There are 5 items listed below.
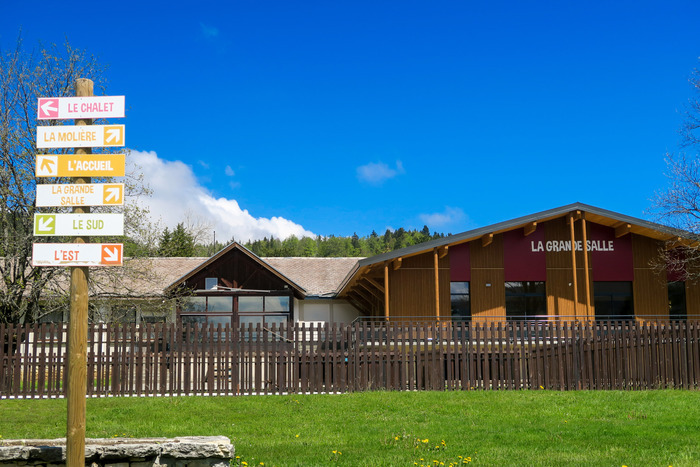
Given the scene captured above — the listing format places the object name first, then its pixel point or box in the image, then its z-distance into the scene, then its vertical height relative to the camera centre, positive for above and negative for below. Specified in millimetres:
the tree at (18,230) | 16234 +2190
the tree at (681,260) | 23250 +1587
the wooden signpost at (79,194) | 6406 +1230
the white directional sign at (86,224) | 6492 +911
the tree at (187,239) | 56444 +6371
